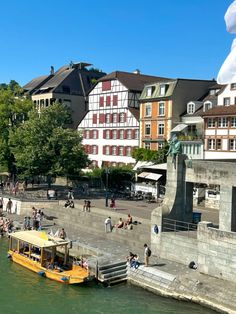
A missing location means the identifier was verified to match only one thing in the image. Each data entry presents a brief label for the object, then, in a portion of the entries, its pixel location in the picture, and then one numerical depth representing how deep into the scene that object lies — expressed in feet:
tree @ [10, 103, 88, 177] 118.43
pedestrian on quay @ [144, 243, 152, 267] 68.30
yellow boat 68.62
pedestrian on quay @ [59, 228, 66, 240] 83.36
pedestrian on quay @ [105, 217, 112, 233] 86.72
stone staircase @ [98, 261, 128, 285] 67.79
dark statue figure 73.02
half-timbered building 150.85
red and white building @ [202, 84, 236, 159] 116.62
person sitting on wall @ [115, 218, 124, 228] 86.01
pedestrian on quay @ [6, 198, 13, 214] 118.98
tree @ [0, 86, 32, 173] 143.45
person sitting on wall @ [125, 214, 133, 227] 85.49
